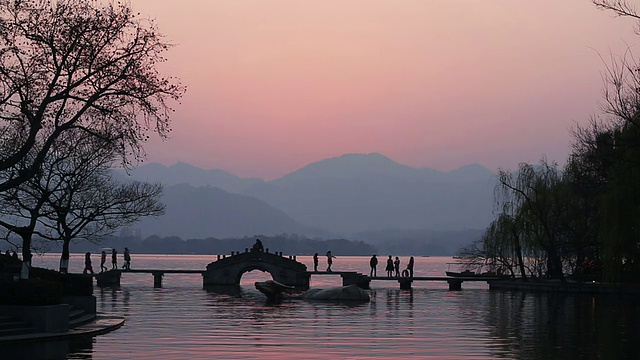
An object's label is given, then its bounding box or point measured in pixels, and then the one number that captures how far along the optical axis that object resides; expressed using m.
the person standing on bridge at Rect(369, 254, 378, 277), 88.96
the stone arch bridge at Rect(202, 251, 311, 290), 84.00
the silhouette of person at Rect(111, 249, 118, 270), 85.75
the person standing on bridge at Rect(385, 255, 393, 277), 89.24
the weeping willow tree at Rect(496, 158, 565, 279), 73.75
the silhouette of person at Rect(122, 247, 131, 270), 86.56
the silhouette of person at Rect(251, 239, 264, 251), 86.00
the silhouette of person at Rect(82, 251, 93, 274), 78.88
